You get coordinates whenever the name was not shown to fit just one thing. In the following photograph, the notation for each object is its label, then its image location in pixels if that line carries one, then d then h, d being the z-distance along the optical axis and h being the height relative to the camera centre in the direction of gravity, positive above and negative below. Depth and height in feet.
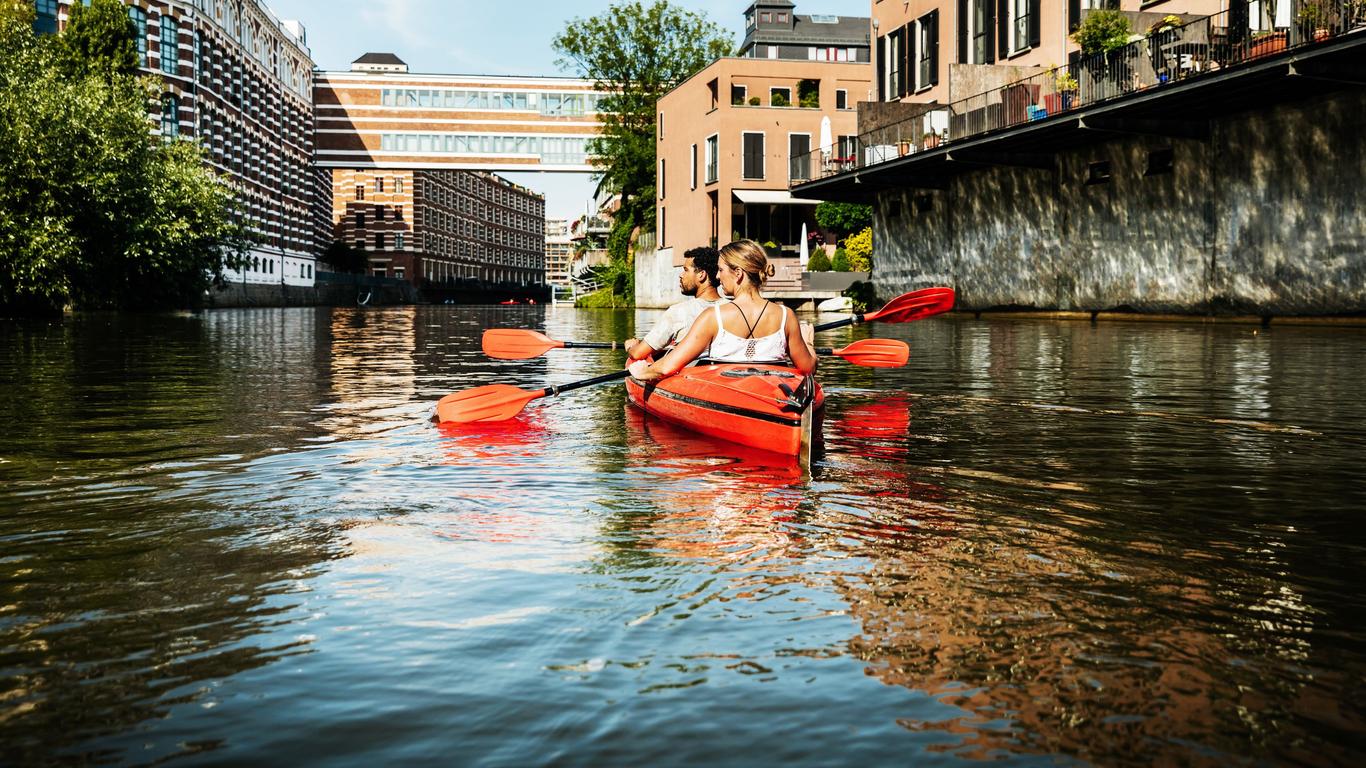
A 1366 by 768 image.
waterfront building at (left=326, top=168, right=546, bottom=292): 325.83 +27.31
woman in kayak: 25.05 -0.25
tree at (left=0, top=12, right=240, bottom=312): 95.25 +11.18
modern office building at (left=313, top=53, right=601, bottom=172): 252.42 +41.66
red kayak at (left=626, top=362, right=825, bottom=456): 22.45 -1.67
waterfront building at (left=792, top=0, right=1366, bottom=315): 60.13 +9.85
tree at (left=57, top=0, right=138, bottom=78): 132.26 +31.12
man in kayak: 29.94 +0.30
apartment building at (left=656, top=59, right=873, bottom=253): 151.02 +22.77
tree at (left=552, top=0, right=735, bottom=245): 201.36 +41.59
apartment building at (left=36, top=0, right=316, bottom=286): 182.60 +38.17
